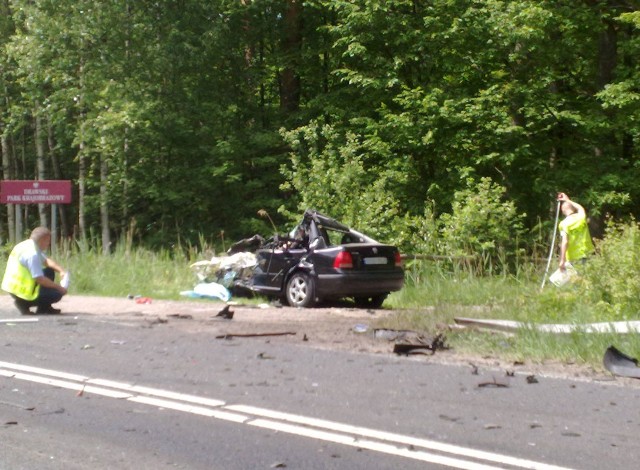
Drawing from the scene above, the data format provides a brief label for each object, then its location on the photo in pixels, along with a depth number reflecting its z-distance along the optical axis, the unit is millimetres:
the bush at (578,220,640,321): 11781
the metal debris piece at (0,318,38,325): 13156
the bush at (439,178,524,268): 21500
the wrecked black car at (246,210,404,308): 16391
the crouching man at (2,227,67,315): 14148
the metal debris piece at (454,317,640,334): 10384
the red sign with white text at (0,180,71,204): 22297
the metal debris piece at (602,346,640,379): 8820
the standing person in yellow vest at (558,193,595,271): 15883
